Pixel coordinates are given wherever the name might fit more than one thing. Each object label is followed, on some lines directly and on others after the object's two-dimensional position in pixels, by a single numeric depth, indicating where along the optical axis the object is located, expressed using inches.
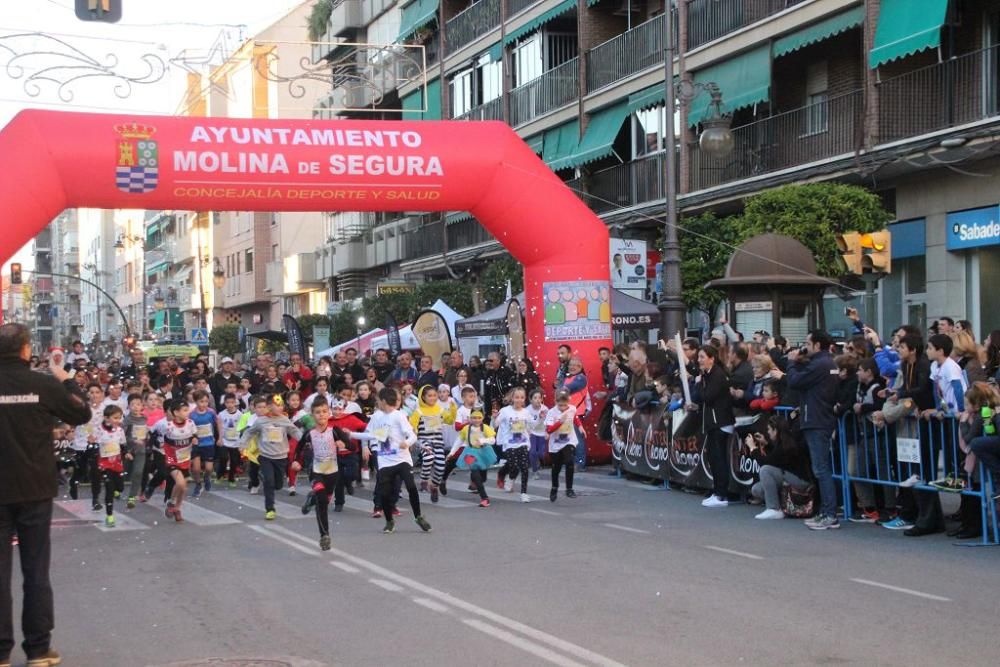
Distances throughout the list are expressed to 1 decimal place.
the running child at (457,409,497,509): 633.0
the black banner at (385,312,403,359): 1091.9
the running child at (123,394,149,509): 639.1
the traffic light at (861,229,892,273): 636.1
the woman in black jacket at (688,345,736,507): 597.0
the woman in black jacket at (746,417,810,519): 539.5
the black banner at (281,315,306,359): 1213.1
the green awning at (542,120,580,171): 1373.0
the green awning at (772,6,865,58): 922.1
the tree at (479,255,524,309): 1310.3
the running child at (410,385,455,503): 630.5
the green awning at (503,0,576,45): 1382.9
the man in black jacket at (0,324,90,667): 278.1
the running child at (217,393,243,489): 757.9
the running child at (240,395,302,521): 589.0
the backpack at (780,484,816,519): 536.4
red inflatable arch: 704.4
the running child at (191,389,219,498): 677.3
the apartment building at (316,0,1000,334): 847.1
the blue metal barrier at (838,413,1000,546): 456.4
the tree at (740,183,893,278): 762.8
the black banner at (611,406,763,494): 598.2
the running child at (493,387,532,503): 636.1
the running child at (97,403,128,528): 592.4
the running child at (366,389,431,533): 515.8
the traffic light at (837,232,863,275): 634.2
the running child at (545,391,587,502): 628.4
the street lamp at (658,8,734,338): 810.2
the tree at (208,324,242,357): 2696.9
